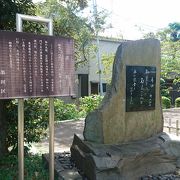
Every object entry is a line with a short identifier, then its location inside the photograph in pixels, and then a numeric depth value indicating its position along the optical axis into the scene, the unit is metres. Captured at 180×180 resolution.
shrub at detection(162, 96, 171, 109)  21.26
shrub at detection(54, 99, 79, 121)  14.76
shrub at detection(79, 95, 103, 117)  15.80
